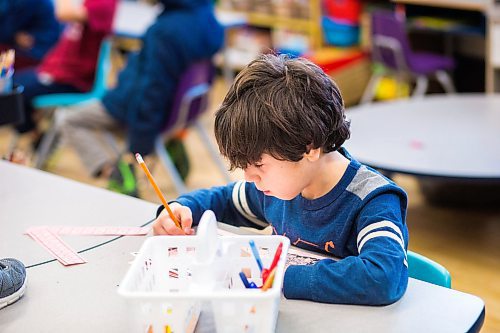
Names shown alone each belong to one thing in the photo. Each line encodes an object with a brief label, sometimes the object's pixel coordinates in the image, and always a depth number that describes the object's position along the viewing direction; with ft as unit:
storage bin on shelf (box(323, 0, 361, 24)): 17.24
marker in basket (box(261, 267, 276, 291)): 4.85
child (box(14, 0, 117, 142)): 13.00
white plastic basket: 4.78
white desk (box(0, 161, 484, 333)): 5.02
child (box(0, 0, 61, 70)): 14.18
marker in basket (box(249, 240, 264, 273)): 5.06
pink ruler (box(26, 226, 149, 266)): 5.85
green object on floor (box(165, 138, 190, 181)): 12.74
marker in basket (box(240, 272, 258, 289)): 5.07
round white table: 9.18
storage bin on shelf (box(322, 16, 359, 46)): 17.44
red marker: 4.99
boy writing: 5.18
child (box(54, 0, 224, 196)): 10.73
